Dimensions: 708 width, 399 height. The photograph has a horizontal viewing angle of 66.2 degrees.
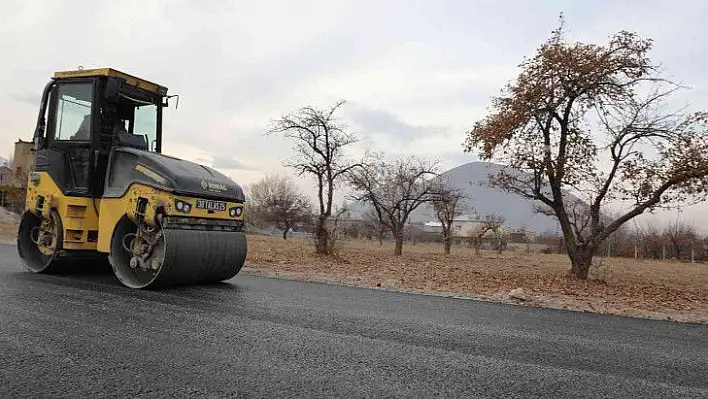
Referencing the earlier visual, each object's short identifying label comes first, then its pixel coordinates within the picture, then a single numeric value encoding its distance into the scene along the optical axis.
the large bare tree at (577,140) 13.24
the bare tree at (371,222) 33.17
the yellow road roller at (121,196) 7.17
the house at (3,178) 34.36
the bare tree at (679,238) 42.31
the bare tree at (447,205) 29.06
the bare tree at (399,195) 28.27
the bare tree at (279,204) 56.91
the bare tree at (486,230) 34.50
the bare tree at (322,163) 21.17
